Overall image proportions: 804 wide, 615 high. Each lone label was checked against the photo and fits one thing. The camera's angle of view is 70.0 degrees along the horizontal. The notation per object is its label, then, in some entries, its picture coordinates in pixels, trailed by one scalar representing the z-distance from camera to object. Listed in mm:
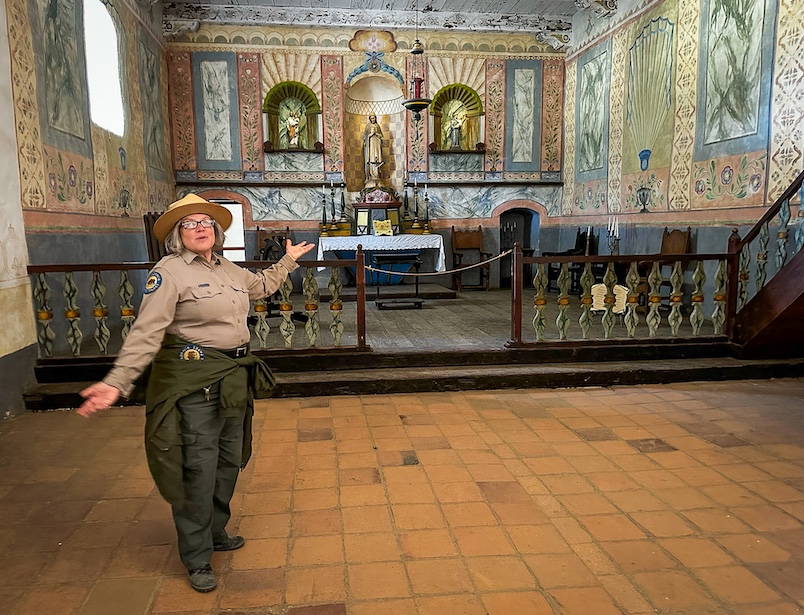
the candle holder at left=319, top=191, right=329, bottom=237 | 11500
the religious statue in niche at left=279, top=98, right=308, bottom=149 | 12031
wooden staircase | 5461
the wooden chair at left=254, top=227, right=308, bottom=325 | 7578
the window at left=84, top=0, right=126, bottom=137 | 7305
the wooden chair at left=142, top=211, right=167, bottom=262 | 7039
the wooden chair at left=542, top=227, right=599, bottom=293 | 10805
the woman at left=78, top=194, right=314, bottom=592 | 2471
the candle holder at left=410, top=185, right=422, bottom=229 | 11959
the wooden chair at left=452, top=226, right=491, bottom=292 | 12297
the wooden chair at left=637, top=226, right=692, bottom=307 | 8312
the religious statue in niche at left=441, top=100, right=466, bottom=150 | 12430
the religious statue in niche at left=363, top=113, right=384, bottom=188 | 12062
